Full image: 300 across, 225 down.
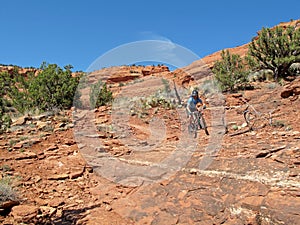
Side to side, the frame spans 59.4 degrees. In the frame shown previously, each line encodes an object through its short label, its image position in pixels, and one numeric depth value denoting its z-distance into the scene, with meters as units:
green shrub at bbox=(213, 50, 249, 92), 15.22
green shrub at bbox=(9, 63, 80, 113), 14.91
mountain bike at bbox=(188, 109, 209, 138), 7.90
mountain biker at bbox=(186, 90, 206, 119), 7.60
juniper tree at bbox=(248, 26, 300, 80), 13.80
